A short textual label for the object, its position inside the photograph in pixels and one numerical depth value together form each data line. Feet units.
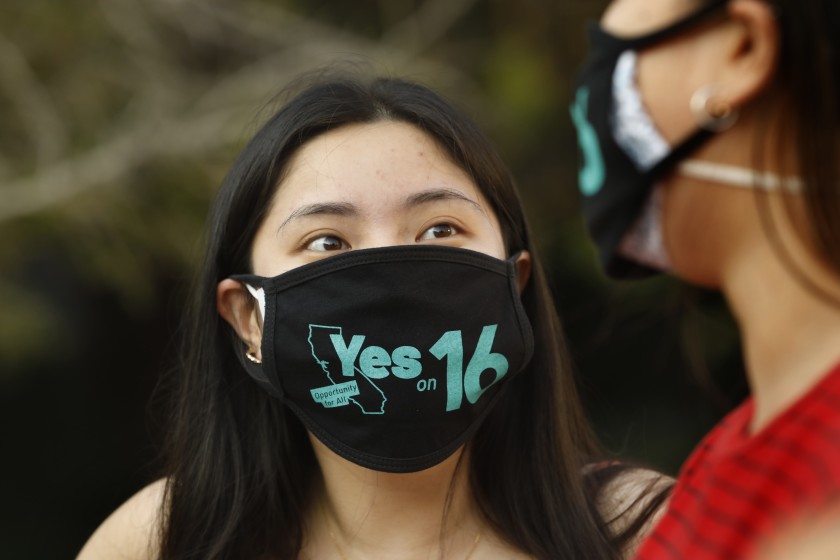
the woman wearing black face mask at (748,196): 3.85
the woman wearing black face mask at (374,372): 6.97
